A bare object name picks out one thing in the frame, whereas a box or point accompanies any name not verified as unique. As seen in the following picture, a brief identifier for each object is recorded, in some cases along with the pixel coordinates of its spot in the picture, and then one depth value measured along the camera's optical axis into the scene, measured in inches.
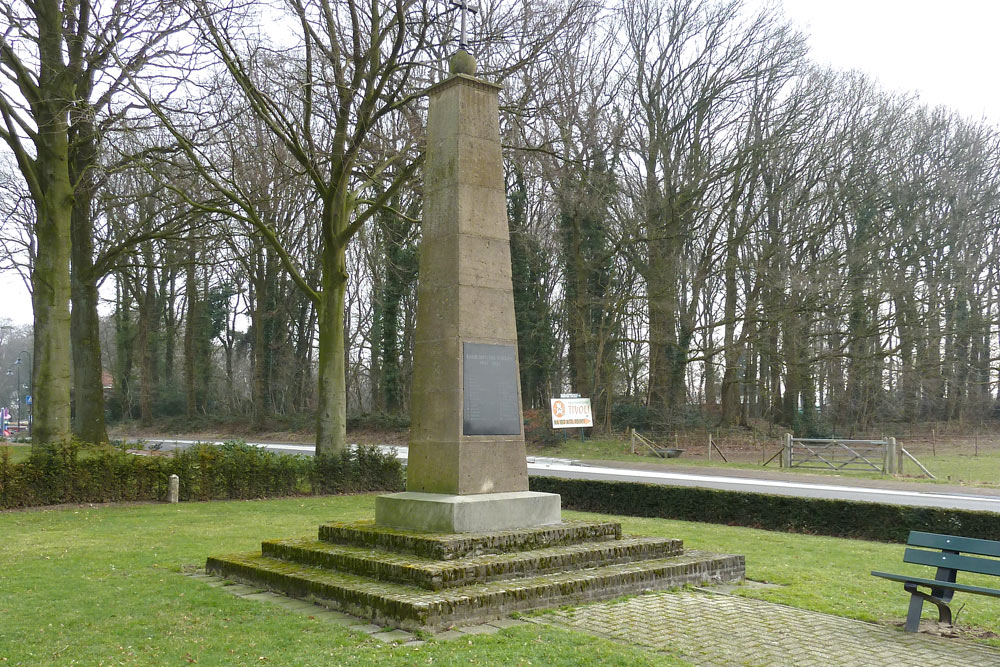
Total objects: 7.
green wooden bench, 293.5
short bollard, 738.2
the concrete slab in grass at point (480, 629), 285.6
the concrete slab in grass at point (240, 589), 357.7
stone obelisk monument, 382.6
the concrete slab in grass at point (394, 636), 274.3
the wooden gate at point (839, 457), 1071.6
